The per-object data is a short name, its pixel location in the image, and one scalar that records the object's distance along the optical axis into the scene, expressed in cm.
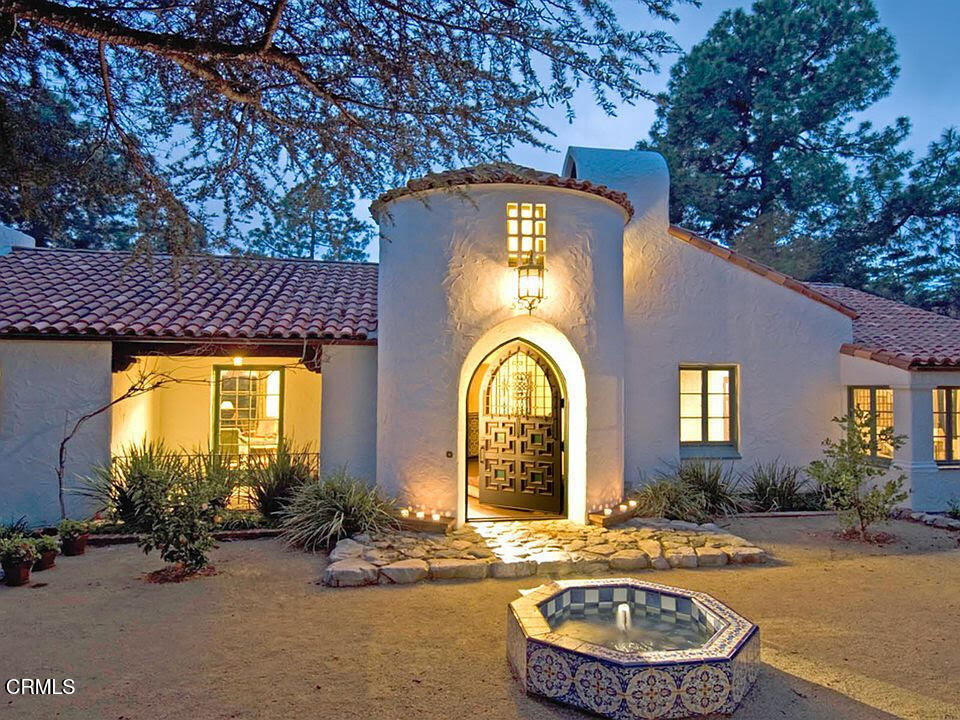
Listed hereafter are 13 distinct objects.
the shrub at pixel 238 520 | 903
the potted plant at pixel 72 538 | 797
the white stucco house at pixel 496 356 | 896
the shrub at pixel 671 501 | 958
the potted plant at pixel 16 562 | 670
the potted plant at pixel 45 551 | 725
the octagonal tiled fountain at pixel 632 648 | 387
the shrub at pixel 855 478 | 853
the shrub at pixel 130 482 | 880
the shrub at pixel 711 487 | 1020
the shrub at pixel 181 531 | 673
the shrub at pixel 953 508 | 1006
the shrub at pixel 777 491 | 1073
